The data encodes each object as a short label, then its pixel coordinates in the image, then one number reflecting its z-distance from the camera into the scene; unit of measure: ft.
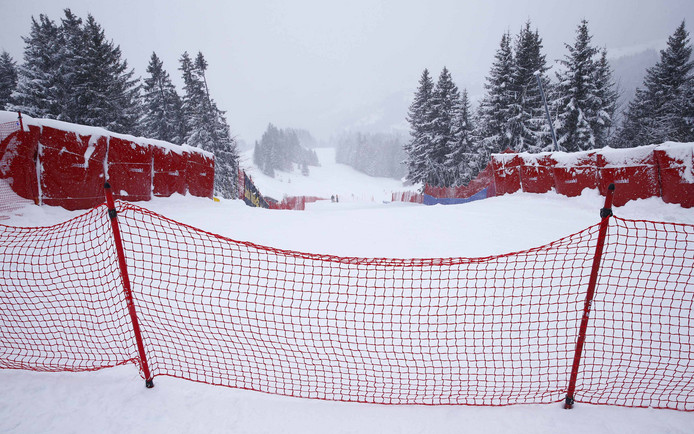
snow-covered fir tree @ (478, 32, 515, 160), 82.74
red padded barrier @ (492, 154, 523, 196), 45.67
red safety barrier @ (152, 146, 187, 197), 38.91
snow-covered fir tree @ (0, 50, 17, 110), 79.38
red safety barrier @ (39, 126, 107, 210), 25.77
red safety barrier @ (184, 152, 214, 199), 46.11
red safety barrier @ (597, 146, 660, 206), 30.71
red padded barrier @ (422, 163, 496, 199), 54.70
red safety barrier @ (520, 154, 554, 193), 41.08
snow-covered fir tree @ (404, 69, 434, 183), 101.04
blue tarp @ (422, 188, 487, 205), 59.45
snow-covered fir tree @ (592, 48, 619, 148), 73.31
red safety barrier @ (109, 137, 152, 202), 32.19
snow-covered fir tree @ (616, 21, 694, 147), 73.05
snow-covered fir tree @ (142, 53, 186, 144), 92.99
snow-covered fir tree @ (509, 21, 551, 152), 80.02
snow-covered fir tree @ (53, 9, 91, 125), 66.08
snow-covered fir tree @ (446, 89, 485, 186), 93.35
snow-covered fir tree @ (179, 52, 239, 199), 87.66
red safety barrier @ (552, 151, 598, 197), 35.86
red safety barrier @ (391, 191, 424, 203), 108.99
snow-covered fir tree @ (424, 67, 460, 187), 96.78
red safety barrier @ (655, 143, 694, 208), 27.63
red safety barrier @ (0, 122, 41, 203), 23.39
